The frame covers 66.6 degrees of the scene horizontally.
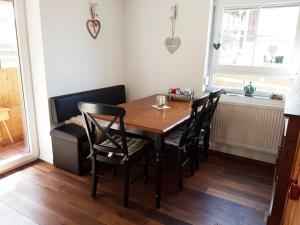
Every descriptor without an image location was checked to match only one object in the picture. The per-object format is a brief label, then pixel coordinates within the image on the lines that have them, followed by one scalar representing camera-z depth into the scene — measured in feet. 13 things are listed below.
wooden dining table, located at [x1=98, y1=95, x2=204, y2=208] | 6.08
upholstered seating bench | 8.03
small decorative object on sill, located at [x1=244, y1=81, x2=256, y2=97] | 9.47
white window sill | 8.88
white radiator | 8.75
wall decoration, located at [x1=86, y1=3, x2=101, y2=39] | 9.64
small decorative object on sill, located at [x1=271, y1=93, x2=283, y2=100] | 8.95
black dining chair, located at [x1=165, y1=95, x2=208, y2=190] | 6.74
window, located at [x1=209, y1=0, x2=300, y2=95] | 8.64
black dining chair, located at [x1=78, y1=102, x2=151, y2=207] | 5.74
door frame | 8.11
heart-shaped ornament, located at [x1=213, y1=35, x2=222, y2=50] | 9.93
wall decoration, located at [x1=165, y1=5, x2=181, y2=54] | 10.17
